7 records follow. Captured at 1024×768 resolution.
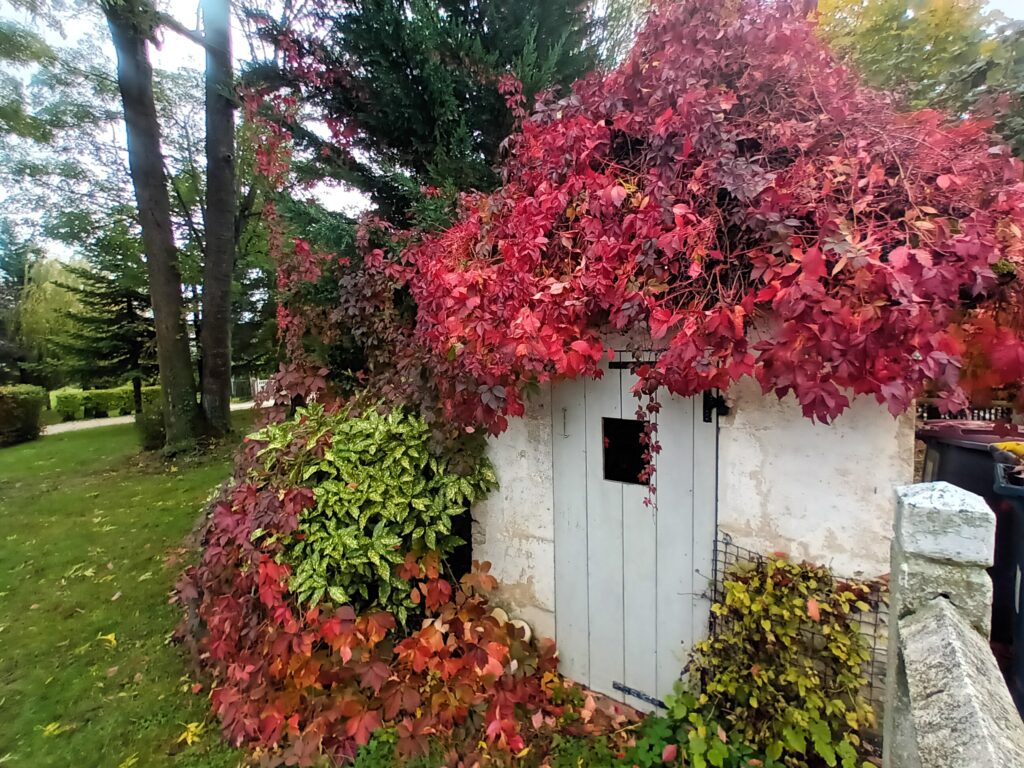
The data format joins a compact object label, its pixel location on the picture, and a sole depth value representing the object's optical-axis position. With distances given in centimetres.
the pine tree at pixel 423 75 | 370
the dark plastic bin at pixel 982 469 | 217
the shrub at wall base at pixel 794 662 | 197
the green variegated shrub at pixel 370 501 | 272
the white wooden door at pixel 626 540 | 245
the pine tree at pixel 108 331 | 1320
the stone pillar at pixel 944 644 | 96
